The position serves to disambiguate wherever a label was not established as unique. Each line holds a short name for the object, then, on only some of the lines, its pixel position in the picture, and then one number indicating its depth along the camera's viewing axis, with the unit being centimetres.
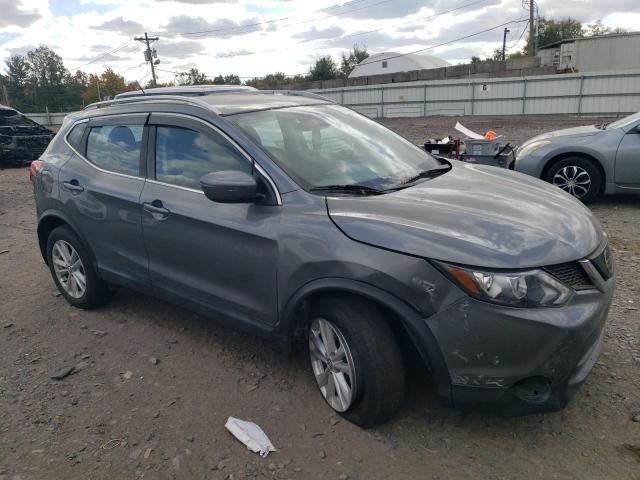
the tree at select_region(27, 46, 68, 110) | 6575
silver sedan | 657
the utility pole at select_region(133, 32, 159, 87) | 4901
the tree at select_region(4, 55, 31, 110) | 6481
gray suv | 231
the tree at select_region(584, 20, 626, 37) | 5547
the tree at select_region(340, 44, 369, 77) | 6519
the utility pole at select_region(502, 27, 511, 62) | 5939
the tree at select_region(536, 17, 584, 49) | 5531
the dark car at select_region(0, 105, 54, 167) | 1348
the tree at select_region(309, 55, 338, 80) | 5466
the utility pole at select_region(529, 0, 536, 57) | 4016
